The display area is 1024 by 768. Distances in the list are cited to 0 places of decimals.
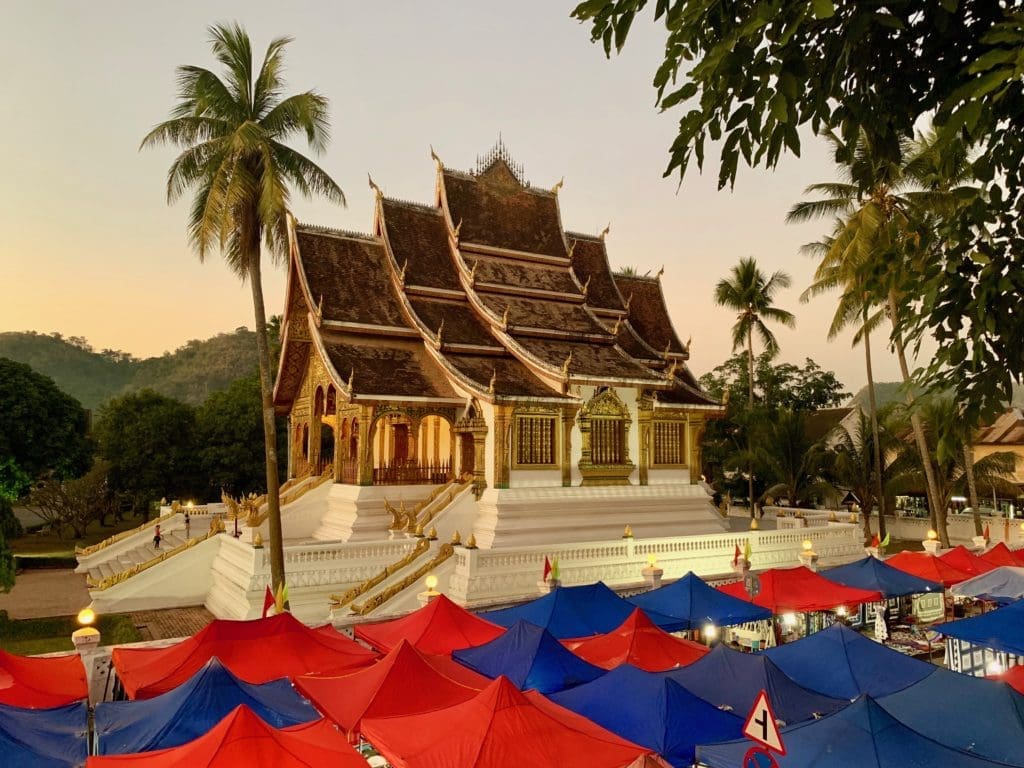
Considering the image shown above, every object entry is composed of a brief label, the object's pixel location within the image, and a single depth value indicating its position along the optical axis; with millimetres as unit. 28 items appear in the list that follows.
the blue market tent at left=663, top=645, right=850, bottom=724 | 8008
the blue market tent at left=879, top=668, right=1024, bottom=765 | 6672
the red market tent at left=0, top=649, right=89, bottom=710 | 7988
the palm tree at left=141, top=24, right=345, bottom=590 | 14680
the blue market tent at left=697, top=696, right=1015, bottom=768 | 5895
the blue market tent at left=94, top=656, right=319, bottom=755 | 6867
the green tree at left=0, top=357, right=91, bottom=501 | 27547
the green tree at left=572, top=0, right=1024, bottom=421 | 3430
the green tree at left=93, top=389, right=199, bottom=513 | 33844
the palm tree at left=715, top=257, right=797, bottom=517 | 37094
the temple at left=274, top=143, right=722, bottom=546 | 19109
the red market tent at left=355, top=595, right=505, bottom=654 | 10445
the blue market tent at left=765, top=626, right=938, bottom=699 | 8789
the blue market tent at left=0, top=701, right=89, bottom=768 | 5973
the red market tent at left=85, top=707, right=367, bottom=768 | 5652
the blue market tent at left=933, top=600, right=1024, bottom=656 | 10234
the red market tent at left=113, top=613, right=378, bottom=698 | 8844
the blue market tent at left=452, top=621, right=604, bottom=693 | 9055
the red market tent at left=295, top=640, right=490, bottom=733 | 7699
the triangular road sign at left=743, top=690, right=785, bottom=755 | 5387
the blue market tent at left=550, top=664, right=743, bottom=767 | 7074
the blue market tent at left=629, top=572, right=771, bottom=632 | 12180
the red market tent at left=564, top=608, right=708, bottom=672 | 9789
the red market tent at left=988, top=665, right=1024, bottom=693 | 8305
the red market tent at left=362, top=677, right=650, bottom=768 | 6230
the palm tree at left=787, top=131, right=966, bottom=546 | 21609
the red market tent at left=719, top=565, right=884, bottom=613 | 13055
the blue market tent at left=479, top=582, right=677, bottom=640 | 11672
